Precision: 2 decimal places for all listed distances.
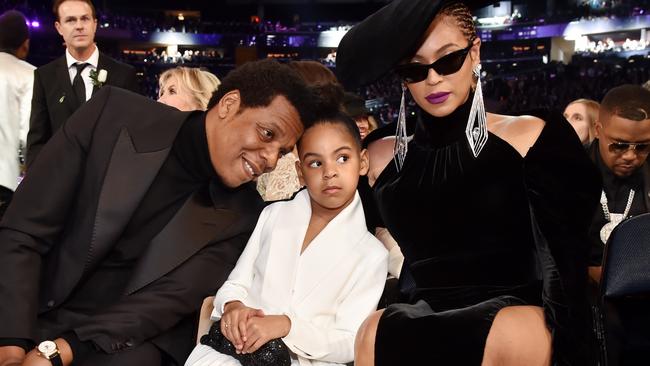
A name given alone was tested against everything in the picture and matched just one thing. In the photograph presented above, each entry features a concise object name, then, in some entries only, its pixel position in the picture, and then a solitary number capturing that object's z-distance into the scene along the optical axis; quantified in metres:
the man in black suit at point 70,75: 4.49
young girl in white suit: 2.19
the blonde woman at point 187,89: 4.13
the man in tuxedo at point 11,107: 4.64
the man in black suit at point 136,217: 2.24
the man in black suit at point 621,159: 2.99
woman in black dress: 1.86
